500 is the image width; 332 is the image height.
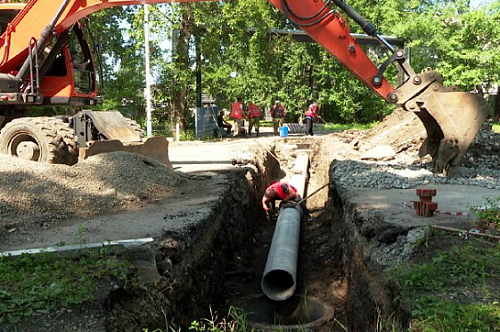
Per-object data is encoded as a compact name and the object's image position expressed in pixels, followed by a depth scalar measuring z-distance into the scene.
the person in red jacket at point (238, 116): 21.44
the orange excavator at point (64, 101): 8.26
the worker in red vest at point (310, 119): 21.41
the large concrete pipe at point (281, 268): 6.12
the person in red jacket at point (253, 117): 22.30
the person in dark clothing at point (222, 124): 21.61
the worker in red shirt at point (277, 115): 23.42
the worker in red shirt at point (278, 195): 9.73
